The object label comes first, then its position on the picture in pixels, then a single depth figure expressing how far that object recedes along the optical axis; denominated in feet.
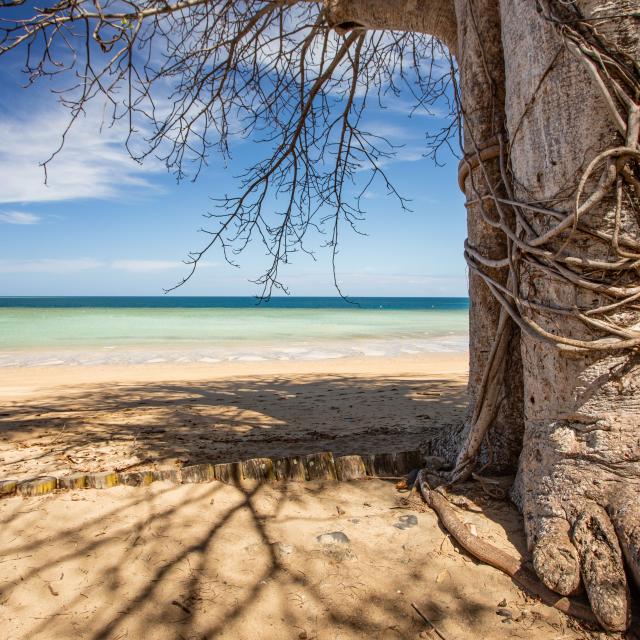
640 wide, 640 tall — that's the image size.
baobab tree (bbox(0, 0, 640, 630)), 5.48
